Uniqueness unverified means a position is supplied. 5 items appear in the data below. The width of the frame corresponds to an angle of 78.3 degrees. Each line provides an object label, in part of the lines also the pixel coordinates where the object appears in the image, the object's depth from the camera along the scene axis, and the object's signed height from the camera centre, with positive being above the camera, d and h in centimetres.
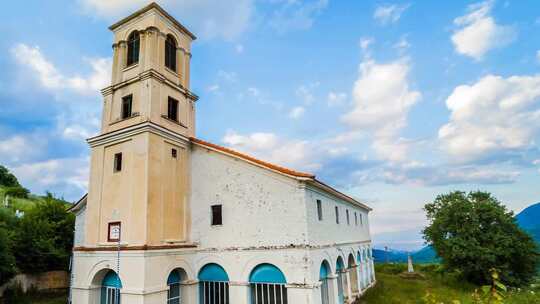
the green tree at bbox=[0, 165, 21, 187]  5266 +970
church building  1321 +81
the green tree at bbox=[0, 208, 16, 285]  1767 -93
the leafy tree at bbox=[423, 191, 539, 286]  2648 -198
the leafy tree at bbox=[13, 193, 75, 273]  2053 +4
